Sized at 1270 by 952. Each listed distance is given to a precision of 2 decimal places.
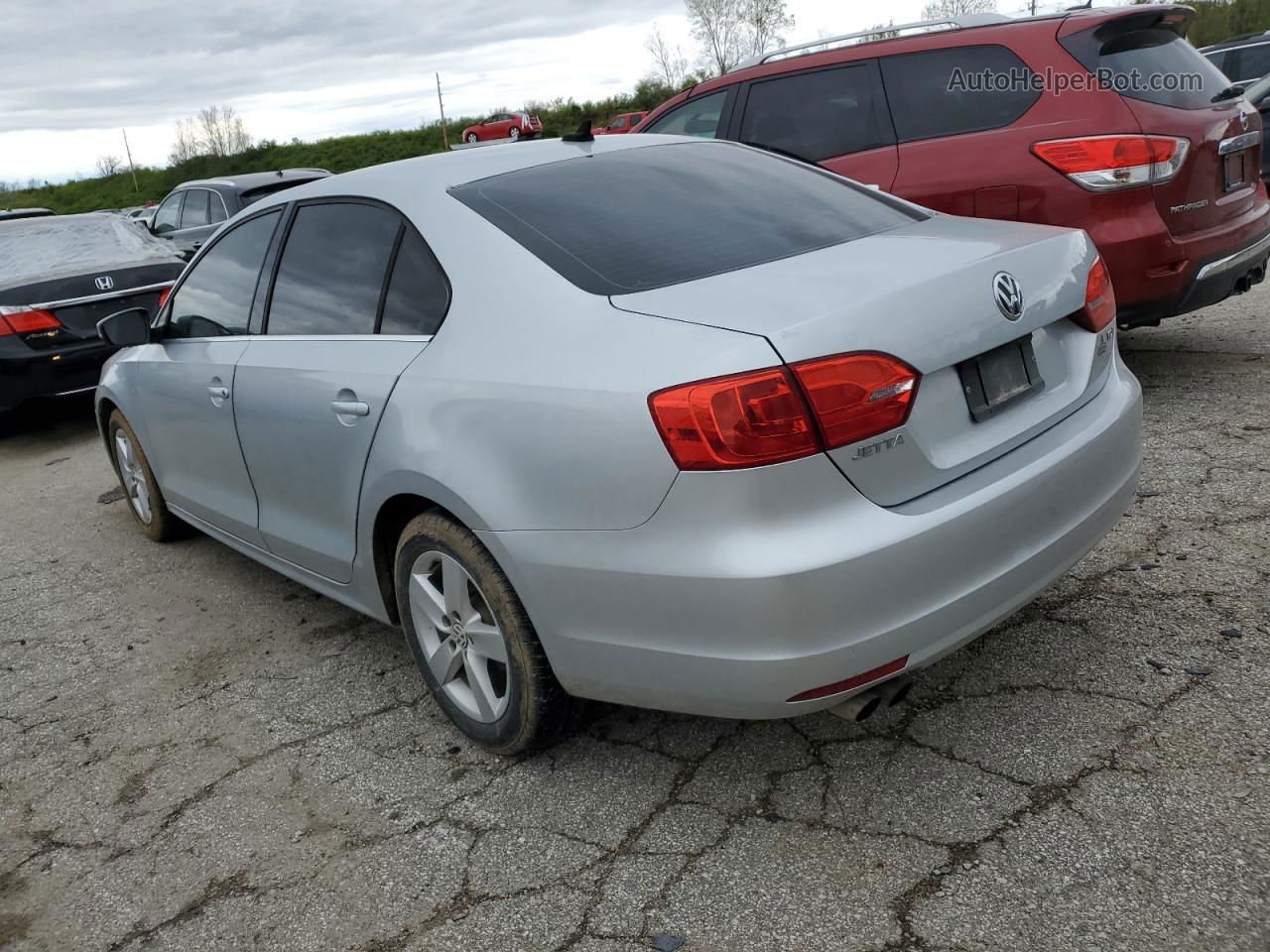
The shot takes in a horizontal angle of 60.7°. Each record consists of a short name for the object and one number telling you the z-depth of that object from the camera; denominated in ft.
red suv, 15.26
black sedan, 23.76
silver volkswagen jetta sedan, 7.09
